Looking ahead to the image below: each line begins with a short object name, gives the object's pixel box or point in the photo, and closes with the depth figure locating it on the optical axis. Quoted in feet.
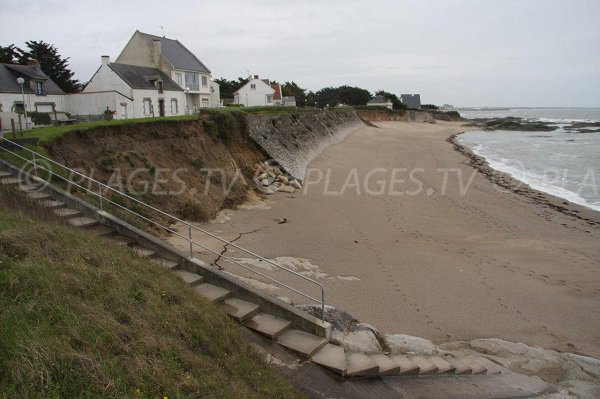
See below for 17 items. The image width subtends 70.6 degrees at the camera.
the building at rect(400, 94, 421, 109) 417.69
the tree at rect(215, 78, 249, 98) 230.89
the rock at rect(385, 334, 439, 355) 24.32
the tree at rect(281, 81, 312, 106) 269.03
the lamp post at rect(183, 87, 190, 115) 129.39
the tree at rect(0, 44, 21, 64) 136.26
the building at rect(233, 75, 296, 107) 201.77
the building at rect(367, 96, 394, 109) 306.14
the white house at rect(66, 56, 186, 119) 93.66
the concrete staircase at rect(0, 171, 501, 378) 20.54
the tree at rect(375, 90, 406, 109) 328.08
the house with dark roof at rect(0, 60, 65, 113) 87.04
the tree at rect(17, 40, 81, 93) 138.00
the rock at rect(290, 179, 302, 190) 69.82
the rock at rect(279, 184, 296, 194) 66.53
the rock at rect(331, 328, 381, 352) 22.57
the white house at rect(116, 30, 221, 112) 127.75
